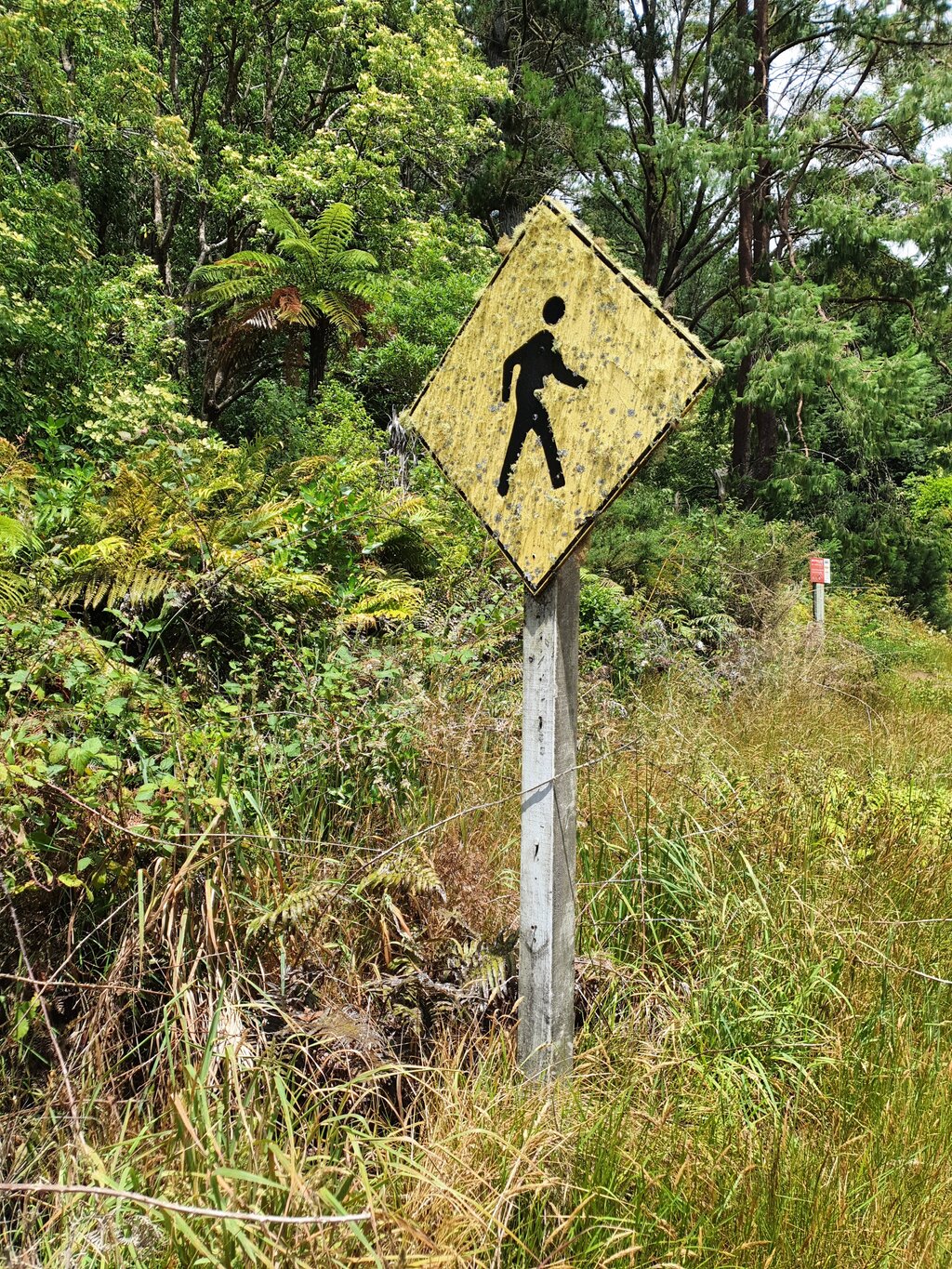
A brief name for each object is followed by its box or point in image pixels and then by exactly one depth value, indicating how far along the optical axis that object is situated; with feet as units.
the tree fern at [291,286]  31.01
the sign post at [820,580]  26.08
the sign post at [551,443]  5.73
